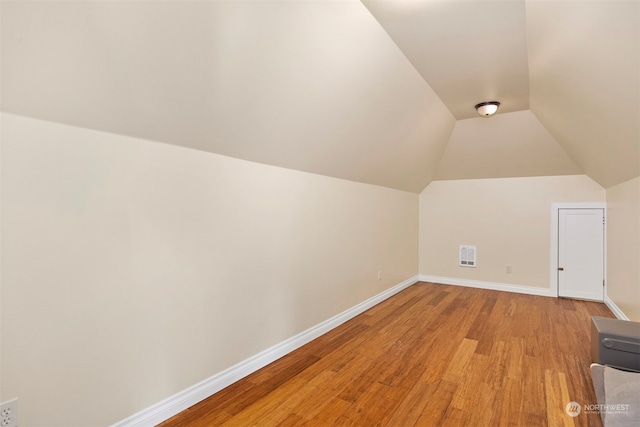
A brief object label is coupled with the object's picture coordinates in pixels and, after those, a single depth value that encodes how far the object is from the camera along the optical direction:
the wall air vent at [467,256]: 5.92
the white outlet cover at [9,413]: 1.47
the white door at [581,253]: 4.98
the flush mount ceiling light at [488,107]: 3.94
